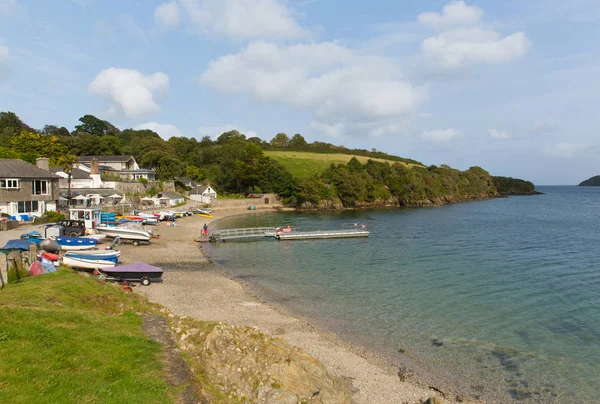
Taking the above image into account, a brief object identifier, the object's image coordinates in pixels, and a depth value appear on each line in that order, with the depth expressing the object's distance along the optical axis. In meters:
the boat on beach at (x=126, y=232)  40.72
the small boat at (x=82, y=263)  26.26
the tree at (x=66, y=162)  66.81
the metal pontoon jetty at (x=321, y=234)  52.97
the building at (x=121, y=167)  82.84
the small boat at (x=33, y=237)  30.50
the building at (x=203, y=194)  96.00
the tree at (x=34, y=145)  76.44
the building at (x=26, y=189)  42.75
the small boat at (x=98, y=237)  37.39
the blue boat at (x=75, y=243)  31.75
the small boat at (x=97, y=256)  26.81
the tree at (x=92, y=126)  144.62
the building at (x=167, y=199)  79.78
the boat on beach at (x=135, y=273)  25.84
